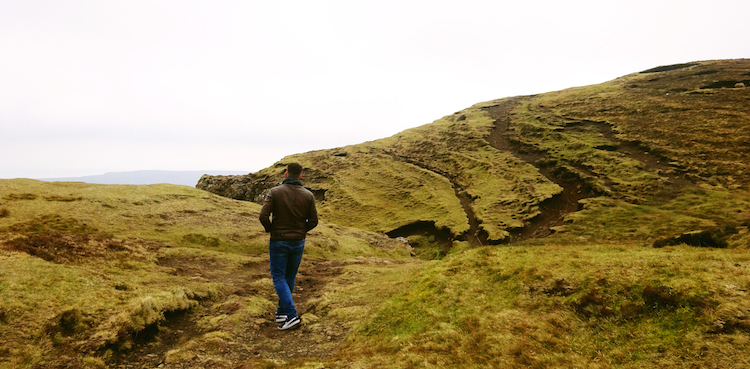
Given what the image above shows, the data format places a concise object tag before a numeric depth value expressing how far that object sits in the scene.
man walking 11.98
